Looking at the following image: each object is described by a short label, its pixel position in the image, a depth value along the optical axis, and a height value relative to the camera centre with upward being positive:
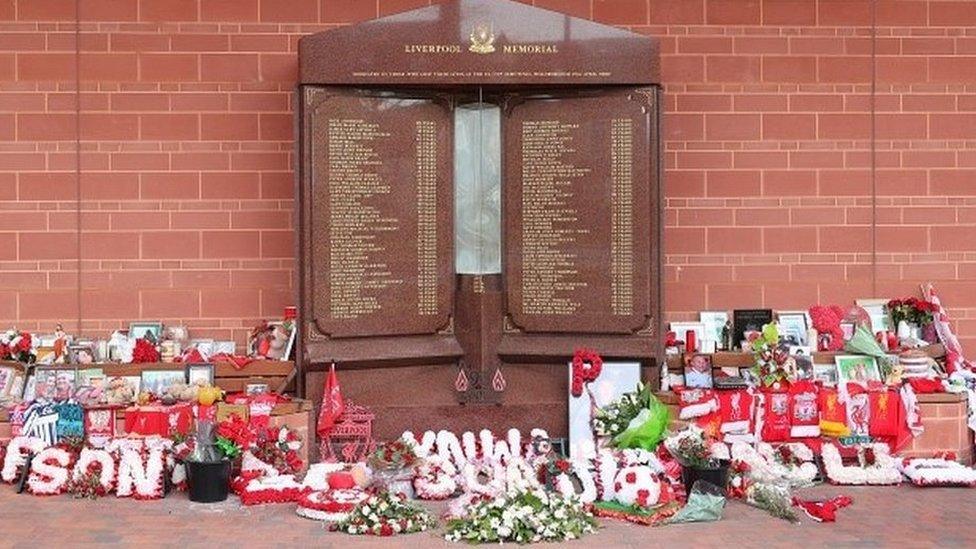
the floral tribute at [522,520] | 5.91 -1.35
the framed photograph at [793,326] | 8.23 -0.44
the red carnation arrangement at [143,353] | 7.76 -0.60
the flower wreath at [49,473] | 6.86 -1.26
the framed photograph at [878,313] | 8.40 -0.35
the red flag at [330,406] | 7.56 -0.94
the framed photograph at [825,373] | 7.85 -0.75
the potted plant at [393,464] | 6.62 -1.17
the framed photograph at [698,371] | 7.84 -0.74
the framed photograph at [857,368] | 7.83 -0.71
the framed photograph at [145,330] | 8.09 -0.46
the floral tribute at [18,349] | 7.82 -0.58
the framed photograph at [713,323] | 8.28 -0.43
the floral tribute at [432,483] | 6.86 -1.33
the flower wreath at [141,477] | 6.80 -1.27
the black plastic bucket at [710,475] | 6.65 -1.24
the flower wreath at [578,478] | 6.55 -1.26
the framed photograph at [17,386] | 7.61 -0.81
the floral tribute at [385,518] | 6.04 -1.36
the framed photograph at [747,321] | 8.27 -0.41
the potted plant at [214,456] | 6.70 -1.15
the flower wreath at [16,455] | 7.09 -1.19
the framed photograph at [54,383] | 7.46 -0.78
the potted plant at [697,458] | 6.66 -1.15
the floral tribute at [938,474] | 7.14 -1.32
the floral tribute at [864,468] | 7.21 -1.31
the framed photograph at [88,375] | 7.62 -0.74
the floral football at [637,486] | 6.48 -1.27
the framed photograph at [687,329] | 8.24 -0.46
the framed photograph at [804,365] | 7.76 -0.69
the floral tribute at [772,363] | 7.56 -0.65
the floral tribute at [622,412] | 7.46 -0.98
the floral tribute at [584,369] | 7.68 -0.70
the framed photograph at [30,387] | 7.54 -0.82
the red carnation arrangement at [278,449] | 6.95 -1.14
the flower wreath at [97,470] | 6.86 -1.25
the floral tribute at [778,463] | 7.00 -1.25
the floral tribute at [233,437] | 6.84 -1.05
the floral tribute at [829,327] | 8.16 -0.44
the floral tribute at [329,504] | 6.35 -1.35
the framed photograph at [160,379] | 7.66 -0.77
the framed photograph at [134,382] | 7.61 -0.79
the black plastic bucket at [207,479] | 6.70 -1.27
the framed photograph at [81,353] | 7.84 -0.61
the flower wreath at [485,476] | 6.60 -1.30
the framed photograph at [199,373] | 7.67 -0.73
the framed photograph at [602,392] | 7.75 -0.87
